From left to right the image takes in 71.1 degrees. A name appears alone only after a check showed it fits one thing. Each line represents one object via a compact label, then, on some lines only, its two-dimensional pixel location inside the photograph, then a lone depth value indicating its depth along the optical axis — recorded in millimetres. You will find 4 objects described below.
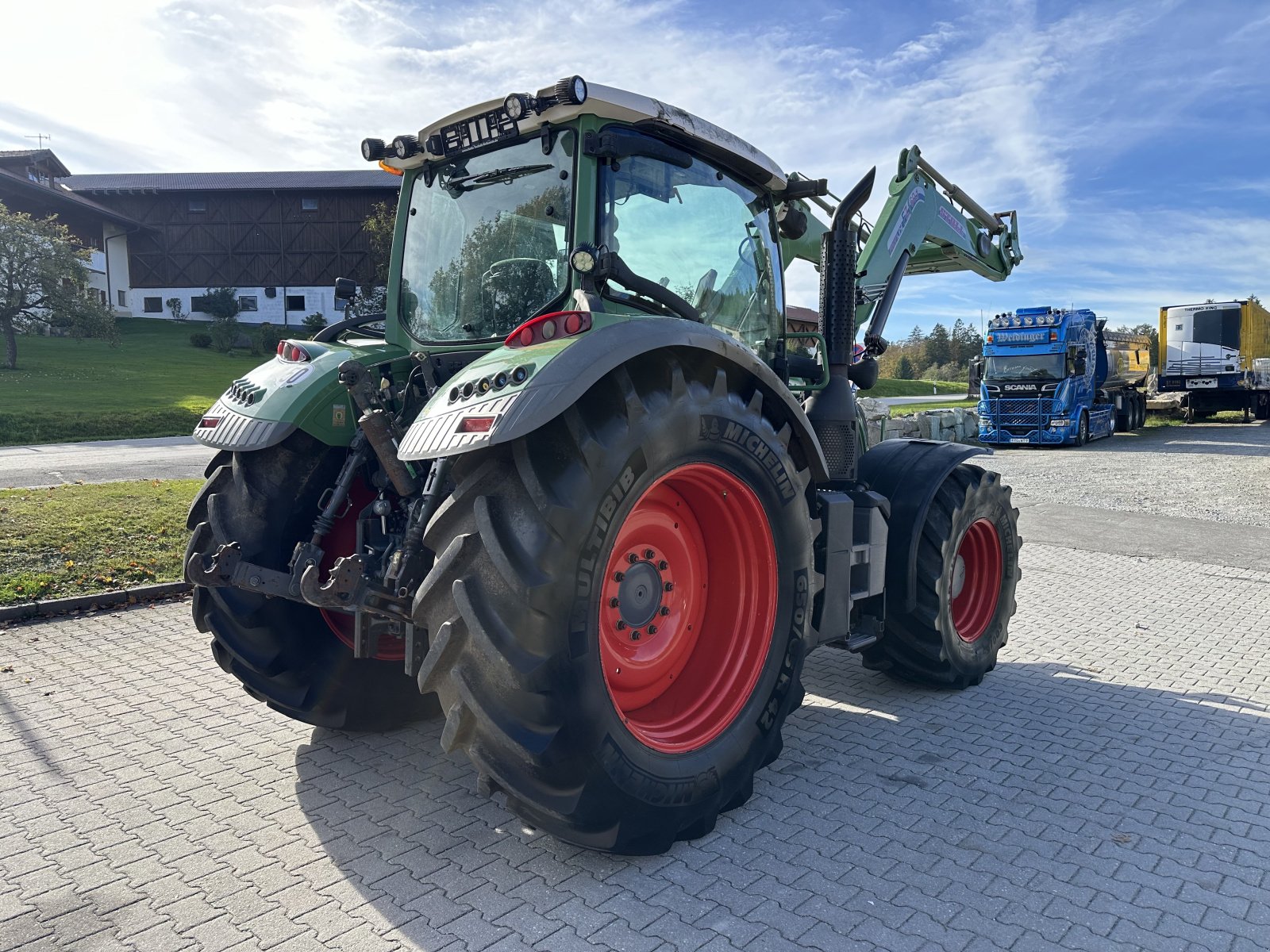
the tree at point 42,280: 28906
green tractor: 2652
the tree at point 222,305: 44625
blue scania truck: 21438
